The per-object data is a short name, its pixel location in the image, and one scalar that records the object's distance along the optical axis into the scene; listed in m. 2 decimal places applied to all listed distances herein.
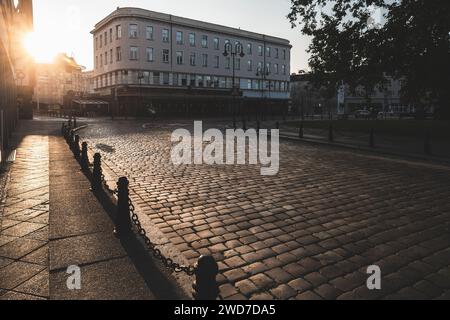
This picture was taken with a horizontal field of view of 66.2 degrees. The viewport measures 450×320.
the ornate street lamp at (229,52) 34.05
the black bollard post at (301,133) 19.18
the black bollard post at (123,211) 4.82
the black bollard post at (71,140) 13.43
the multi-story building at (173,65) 49.34
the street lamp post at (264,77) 60.16
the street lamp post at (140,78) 47.03
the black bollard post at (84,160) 9.38
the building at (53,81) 89.38
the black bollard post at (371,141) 14.82
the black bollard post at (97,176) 7.25
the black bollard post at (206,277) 2.74
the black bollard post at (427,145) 12.83
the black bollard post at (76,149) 11.31
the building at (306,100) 87.18
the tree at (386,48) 16.38
